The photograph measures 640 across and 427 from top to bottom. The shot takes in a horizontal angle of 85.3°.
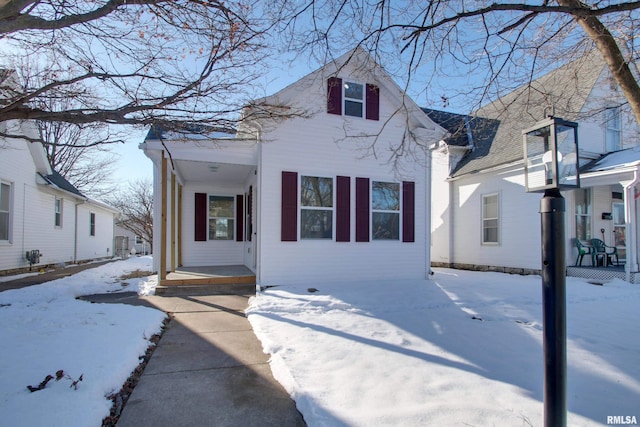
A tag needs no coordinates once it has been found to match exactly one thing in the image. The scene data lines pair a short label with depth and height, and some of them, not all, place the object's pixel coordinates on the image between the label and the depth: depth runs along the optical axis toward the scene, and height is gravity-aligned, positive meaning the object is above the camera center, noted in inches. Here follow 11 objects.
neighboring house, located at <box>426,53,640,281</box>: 361.1 +31.8
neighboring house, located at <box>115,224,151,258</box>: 953.9 -73.0
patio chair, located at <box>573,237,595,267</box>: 381.1 -28.5
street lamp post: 75.3 -3.5
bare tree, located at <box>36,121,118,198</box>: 922.7 +151.8
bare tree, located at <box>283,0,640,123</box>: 136.8 +90.7
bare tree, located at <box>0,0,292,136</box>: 165.3 +87.4
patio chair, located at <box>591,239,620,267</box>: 386.0 -31.5
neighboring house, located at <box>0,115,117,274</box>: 414.6 +16.0
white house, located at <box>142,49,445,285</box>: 302.4 +37.3
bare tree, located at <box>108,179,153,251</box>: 1133.1 +64.2
